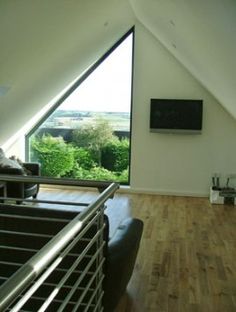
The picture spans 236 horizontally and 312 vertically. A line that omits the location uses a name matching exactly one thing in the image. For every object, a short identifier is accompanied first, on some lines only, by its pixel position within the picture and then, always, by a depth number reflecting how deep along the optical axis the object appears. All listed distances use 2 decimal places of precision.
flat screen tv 6.64
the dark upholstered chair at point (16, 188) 5.30
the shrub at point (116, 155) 7.30
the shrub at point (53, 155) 7.54
